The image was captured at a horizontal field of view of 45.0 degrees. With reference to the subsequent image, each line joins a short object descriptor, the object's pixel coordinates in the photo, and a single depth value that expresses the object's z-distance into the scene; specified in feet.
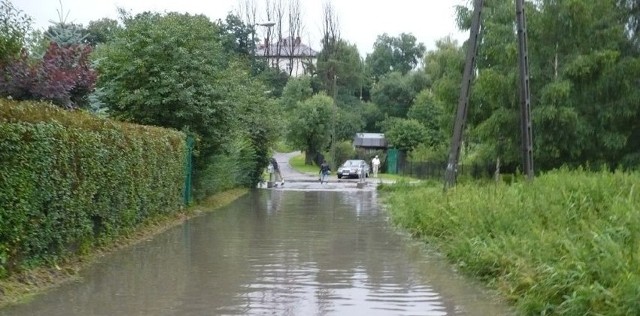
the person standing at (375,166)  182.60
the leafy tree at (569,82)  93.76
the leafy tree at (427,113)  223.30
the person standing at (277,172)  139.35
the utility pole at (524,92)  58.65
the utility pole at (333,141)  207.45
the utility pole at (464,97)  64.13
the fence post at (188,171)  68.64
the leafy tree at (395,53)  318.04
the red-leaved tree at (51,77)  51.08
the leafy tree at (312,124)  219.00
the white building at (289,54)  293.84
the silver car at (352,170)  175.11
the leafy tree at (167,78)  69.15
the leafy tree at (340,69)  279.28
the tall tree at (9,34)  49.44
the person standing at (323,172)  155.43
